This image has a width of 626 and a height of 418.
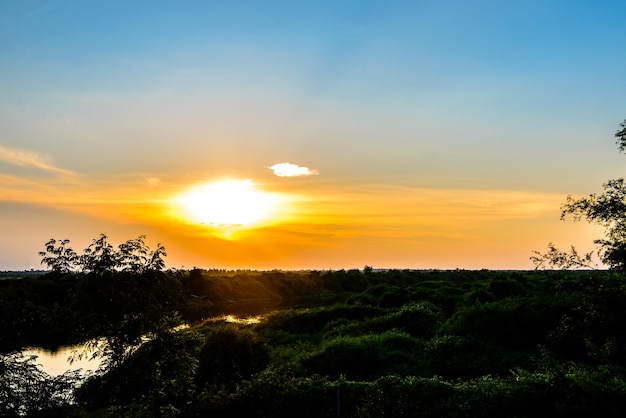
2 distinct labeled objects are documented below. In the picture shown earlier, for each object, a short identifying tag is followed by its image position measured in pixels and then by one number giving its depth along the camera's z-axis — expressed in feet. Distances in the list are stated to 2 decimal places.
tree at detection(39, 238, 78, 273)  51.85
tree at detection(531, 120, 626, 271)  73.82
